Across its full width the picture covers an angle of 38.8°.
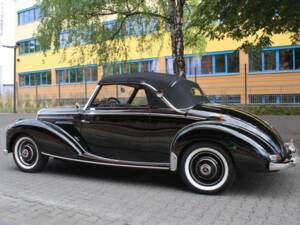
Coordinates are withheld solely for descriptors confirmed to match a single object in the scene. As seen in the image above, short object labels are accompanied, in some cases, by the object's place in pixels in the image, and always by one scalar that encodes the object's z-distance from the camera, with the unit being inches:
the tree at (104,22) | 617.0
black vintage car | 235.1
